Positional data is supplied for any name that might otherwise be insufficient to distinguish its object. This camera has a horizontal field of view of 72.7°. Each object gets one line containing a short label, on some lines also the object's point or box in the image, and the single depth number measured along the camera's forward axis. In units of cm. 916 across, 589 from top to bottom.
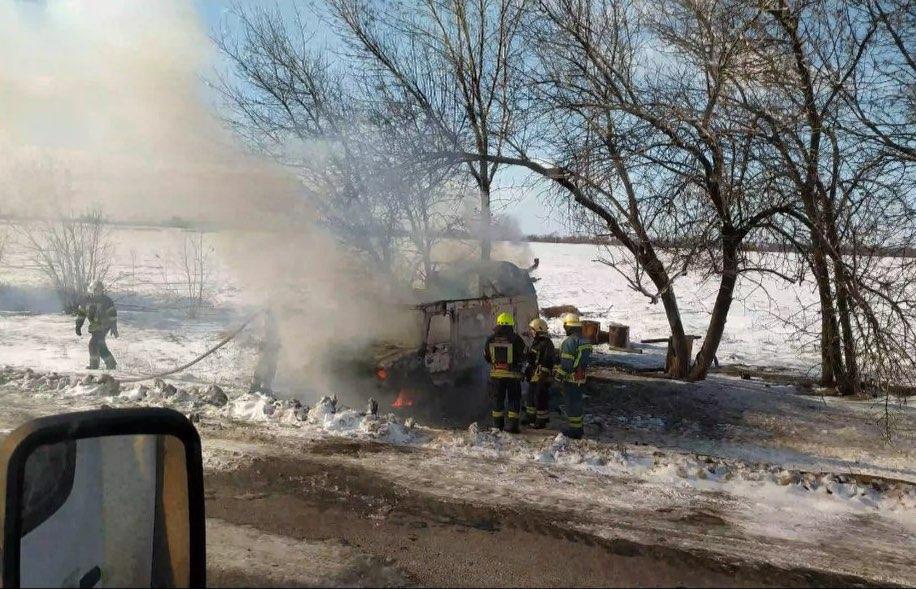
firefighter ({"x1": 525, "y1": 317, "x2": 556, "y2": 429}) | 814
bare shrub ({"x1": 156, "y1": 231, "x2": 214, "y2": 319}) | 1792
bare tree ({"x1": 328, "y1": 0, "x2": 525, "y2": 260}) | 1239
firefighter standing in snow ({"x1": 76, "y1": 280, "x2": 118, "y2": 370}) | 1071
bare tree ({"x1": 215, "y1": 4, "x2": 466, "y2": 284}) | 1103
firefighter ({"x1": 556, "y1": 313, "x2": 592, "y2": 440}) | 759
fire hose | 953
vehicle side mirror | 180
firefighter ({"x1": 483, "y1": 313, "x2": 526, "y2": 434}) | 773
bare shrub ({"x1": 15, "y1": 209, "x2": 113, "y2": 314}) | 1723
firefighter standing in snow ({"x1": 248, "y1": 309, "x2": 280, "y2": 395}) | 919
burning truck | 823
